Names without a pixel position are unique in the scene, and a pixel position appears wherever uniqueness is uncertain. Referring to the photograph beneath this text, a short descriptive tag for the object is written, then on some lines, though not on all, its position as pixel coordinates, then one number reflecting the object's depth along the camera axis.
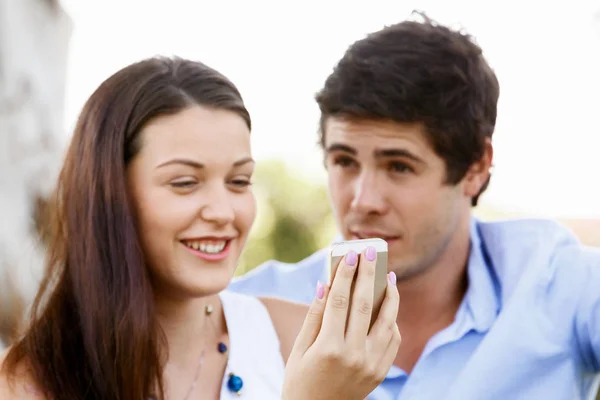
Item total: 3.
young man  3.11
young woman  2.36
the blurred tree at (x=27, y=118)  4.27
